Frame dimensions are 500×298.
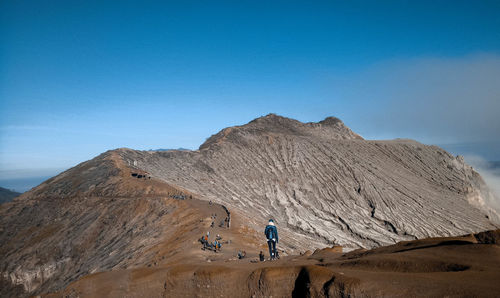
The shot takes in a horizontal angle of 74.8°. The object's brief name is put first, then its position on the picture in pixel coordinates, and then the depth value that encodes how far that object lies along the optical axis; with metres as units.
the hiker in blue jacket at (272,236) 14.54
